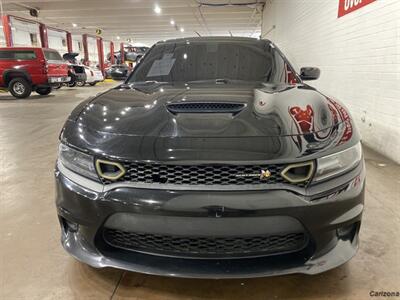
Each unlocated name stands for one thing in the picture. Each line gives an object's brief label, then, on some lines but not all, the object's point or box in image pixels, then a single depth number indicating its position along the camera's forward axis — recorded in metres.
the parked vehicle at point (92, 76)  16.38
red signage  4.43
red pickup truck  10.60
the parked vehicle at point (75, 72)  14.38
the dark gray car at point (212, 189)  1.26
